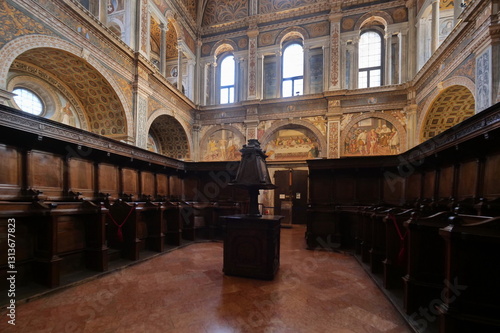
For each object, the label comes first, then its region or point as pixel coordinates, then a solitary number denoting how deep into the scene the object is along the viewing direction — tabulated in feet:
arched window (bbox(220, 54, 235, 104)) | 50.21
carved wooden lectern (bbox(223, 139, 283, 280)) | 14.35
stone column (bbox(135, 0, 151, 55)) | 32.89
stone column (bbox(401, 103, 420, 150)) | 36.63
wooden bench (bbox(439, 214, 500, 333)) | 7.48
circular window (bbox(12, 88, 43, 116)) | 28.68
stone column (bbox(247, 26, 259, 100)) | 45.91
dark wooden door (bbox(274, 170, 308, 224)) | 42.50
